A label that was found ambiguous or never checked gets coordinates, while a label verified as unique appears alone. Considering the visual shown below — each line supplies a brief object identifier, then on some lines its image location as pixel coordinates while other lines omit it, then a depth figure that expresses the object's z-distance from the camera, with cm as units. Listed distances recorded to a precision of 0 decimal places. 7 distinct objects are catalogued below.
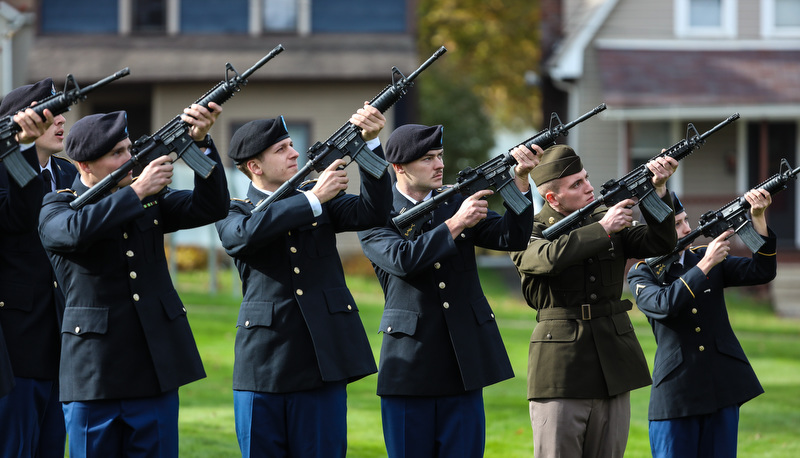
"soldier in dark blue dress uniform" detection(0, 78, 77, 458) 1242
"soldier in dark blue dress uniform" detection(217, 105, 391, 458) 1176
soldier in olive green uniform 1273
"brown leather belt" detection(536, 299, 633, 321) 1298
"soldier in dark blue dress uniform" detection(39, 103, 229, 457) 1116
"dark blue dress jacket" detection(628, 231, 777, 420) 1321
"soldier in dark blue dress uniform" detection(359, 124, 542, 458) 1209
